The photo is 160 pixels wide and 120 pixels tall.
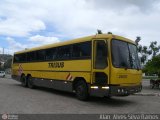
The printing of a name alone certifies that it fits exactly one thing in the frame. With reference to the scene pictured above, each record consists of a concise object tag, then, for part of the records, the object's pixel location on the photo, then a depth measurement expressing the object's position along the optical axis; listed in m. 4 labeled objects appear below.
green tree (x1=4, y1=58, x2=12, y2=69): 63.75
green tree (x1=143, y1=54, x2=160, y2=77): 14.30
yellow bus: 6.95
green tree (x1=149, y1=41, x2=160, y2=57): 26.51
